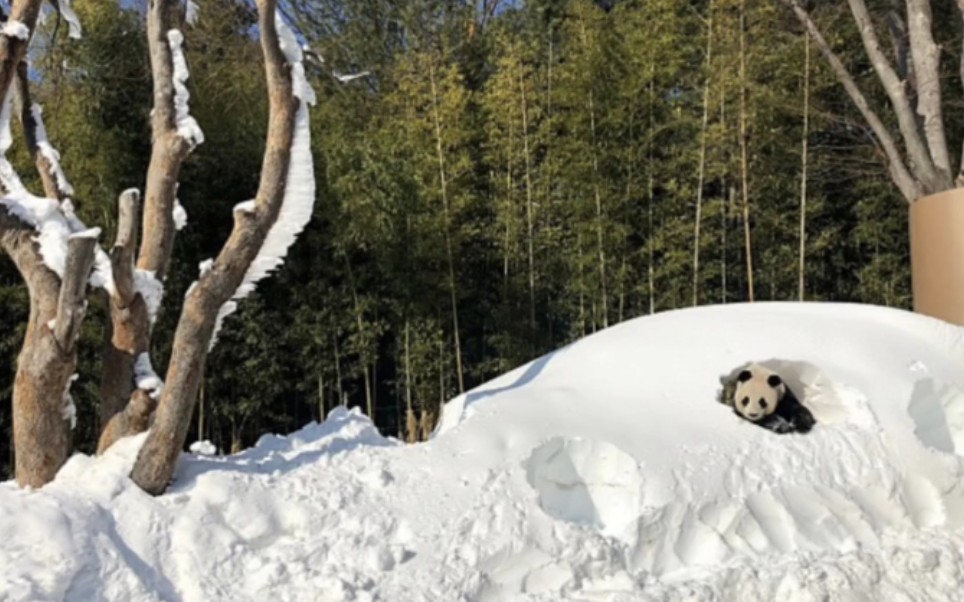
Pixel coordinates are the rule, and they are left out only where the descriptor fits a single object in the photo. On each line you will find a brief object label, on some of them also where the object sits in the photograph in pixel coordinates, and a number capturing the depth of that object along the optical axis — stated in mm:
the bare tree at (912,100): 6320
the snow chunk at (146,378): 3223
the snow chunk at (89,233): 2936
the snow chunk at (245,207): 3270
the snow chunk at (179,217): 3591
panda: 3854
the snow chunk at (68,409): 3132
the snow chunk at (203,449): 3541
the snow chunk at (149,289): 3391
